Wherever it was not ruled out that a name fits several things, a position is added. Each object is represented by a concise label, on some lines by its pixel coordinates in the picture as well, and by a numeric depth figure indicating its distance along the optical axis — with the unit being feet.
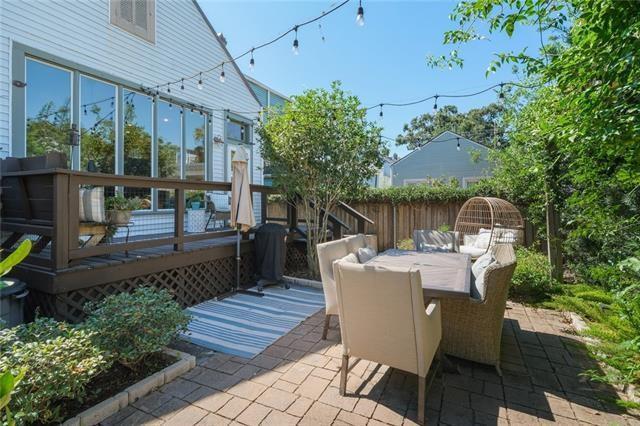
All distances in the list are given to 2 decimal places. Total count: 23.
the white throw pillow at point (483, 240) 20.78
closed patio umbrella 15.79
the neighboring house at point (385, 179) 68.52
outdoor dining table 7.93
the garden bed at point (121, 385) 6.70
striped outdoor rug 10.54
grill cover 16.76
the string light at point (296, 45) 15.01
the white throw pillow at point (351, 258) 9.48
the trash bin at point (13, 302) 9.47
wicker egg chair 20.06
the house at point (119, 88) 15.29
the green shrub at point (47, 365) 5.88
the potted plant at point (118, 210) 12.42
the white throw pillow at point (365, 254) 11.87
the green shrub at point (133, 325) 7.97
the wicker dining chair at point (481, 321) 8.29
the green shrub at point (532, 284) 15.06
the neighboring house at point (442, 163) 49.78
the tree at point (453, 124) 85.61
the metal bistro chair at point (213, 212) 22.24
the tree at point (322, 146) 16.53
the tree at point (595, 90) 5.70
